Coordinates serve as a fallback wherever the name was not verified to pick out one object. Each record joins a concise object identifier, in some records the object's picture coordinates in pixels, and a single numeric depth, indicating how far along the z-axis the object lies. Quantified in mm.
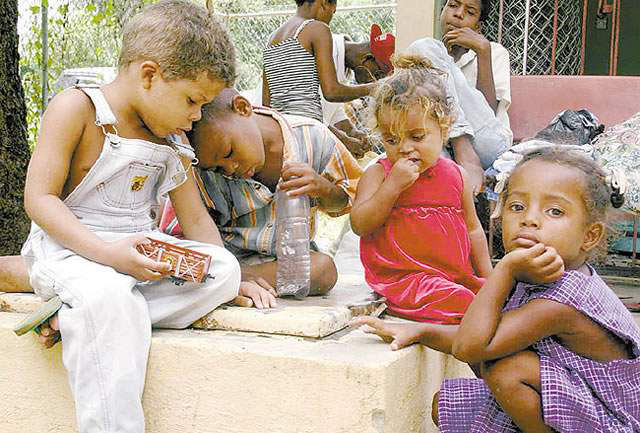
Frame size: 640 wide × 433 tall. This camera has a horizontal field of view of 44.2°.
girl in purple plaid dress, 1849
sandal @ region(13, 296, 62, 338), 2068
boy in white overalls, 2039
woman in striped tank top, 4566
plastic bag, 4473
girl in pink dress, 2402
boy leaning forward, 2484
